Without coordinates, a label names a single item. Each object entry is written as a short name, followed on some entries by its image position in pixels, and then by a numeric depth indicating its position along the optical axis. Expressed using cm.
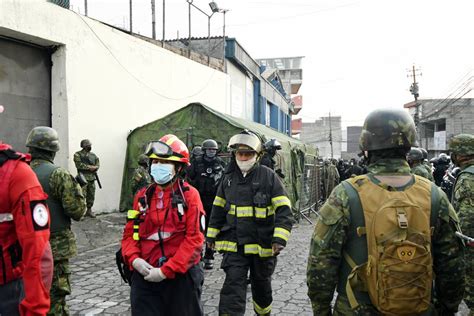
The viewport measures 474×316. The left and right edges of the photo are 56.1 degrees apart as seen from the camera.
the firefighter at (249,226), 426
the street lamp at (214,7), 1956
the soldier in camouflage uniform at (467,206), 432
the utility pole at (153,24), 1578
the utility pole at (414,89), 3990
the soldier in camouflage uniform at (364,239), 237
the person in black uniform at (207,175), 715
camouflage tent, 1168
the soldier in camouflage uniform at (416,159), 765
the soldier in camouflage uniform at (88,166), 1086
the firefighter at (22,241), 216
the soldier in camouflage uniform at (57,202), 389
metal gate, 970
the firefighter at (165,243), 319
